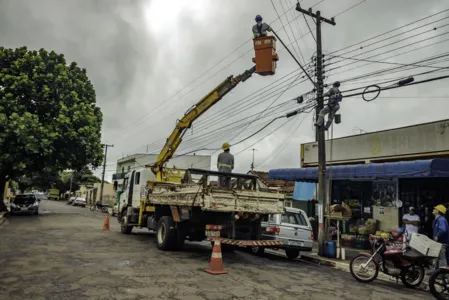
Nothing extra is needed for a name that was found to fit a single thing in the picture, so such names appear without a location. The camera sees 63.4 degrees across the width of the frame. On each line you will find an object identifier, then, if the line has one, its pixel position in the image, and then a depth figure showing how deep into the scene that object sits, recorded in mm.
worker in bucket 11523
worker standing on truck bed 11422
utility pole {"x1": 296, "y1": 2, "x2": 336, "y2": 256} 12716
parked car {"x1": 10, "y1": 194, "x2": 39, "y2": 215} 26922
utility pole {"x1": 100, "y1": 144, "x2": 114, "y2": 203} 49938
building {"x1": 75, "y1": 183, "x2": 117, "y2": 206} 55638
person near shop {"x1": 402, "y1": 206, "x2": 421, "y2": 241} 10768
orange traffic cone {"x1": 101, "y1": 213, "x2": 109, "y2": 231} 18275
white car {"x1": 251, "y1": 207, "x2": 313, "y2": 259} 11062
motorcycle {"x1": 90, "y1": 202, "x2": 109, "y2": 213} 43147
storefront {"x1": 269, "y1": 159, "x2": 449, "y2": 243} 12578
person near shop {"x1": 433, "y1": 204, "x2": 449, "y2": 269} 9094
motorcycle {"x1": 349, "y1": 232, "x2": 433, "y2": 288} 8234
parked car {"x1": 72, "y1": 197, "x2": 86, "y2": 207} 58000
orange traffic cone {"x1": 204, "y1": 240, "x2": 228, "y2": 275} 8125
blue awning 11680
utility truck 9414
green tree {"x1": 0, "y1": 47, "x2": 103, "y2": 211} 22703
